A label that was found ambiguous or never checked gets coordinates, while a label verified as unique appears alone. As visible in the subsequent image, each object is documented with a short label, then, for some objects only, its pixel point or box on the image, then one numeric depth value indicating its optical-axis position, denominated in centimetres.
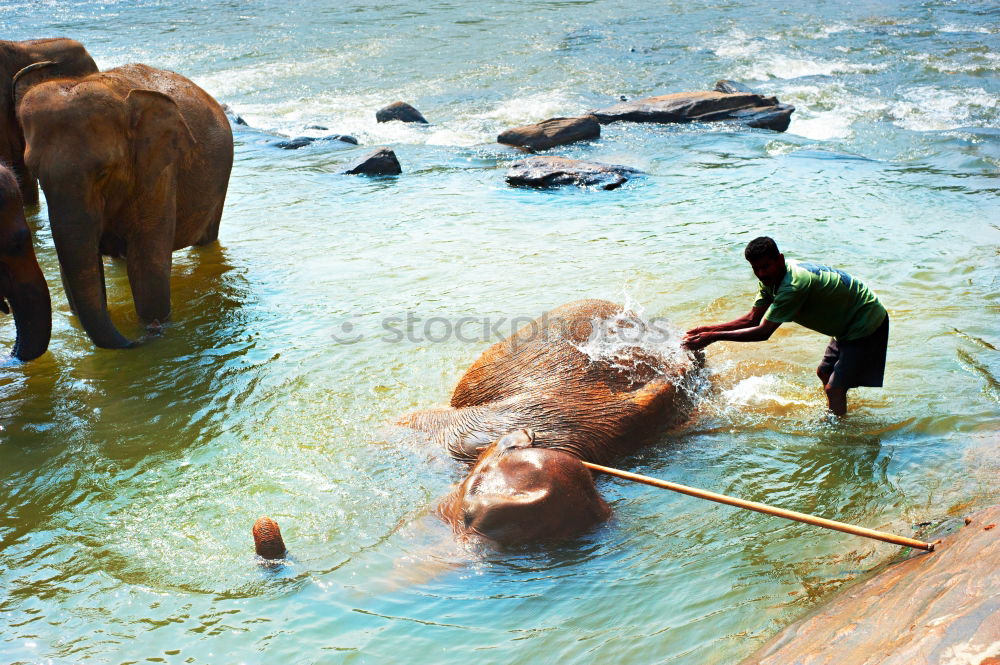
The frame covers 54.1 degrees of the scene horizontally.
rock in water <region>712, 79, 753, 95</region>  1769
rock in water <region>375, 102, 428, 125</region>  1727
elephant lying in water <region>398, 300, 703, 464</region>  564
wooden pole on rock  443
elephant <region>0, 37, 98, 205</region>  954
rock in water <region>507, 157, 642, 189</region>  1270
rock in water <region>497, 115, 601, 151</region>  1505
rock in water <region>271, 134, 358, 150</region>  1555
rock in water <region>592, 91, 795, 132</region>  1627
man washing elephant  603
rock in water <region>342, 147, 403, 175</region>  1369
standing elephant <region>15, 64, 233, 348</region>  696
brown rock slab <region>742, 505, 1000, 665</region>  329
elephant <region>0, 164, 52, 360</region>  659
